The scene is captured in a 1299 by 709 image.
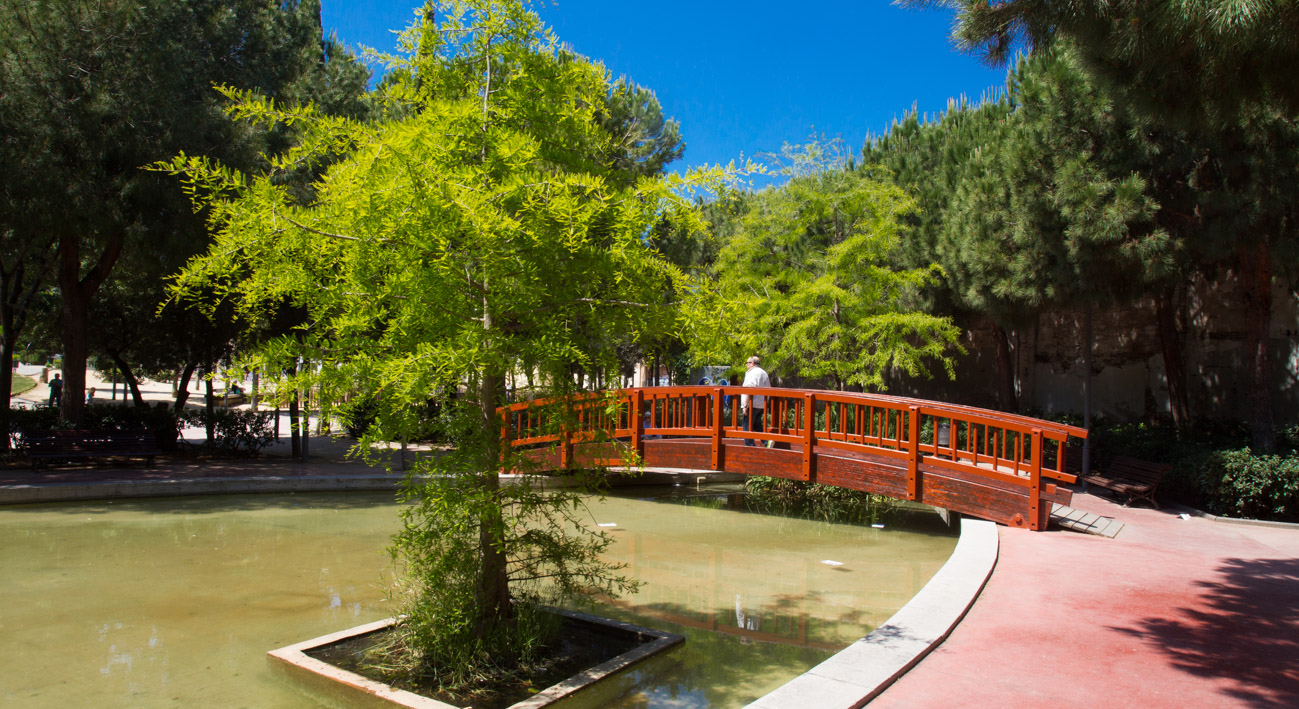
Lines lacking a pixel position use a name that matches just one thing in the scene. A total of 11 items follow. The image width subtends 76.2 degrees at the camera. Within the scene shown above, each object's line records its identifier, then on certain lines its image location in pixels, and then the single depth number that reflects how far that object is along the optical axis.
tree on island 4.86
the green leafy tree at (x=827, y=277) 14.02
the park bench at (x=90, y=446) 13.17
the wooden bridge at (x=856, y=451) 9.02
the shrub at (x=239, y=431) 16.14
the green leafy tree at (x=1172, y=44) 5.23
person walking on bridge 12.31
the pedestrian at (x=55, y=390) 23.31
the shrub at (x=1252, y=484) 9.91
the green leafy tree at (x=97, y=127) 12.09
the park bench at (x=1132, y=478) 10.91
